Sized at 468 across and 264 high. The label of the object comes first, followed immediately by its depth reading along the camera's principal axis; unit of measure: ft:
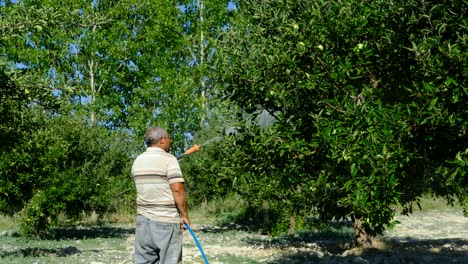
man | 26.71
